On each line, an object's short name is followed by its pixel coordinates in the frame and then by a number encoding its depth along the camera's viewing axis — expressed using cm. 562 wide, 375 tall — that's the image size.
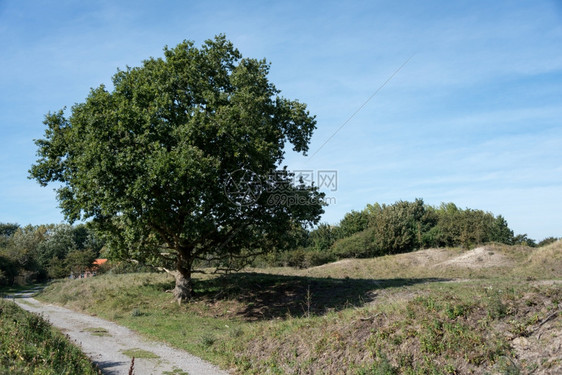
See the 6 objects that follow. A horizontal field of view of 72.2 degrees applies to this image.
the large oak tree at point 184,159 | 1606
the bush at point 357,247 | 5428
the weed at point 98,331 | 1522
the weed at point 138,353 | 1154
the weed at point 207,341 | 1237
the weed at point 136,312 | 1958
